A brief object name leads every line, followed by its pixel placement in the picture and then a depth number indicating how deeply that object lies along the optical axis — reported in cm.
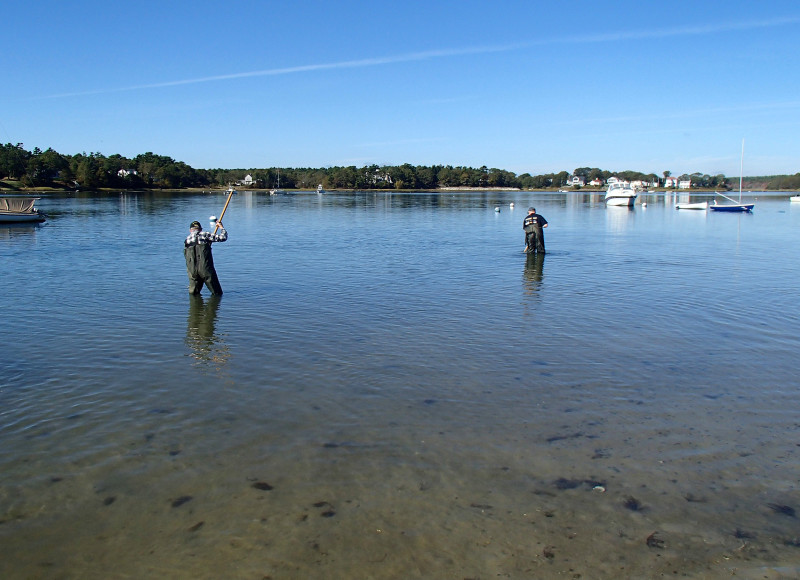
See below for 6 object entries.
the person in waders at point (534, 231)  2381
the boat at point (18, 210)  4084
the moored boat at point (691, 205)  6731
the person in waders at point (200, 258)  1455
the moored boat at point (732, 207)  6400
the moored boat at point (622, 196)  7644
